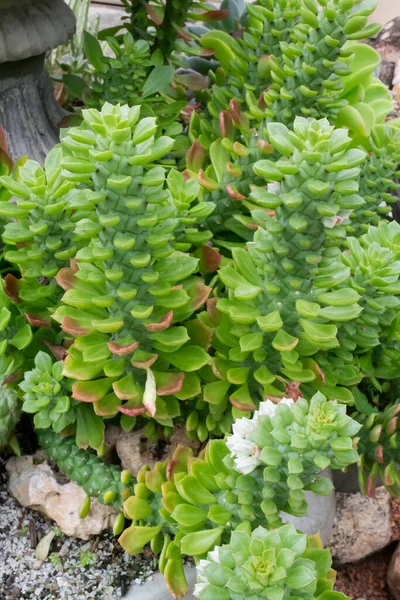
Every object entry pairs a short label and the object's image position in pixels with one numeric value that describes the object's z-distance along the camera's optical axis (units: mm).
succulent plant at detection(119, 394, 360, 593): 715
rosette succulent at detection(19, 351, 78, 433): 922
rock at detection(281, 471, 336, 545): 1072
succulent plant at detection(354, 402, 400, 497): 1036
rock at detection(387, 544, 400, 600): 1281
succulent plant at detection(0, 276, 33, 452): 963
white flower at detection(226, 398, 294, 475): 766
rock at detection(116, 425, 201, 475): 1046
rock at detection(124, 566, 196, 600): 956
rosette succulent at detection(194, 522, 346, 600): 636
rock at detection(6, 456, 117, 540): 1008
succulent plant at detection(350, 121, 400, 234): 1119
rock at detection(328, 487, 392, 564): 1264
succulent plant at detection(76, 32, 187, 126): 1244
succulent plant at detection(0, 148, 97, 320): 909
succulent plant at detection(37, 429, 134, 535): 968
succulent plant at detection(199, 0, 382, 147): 1008
